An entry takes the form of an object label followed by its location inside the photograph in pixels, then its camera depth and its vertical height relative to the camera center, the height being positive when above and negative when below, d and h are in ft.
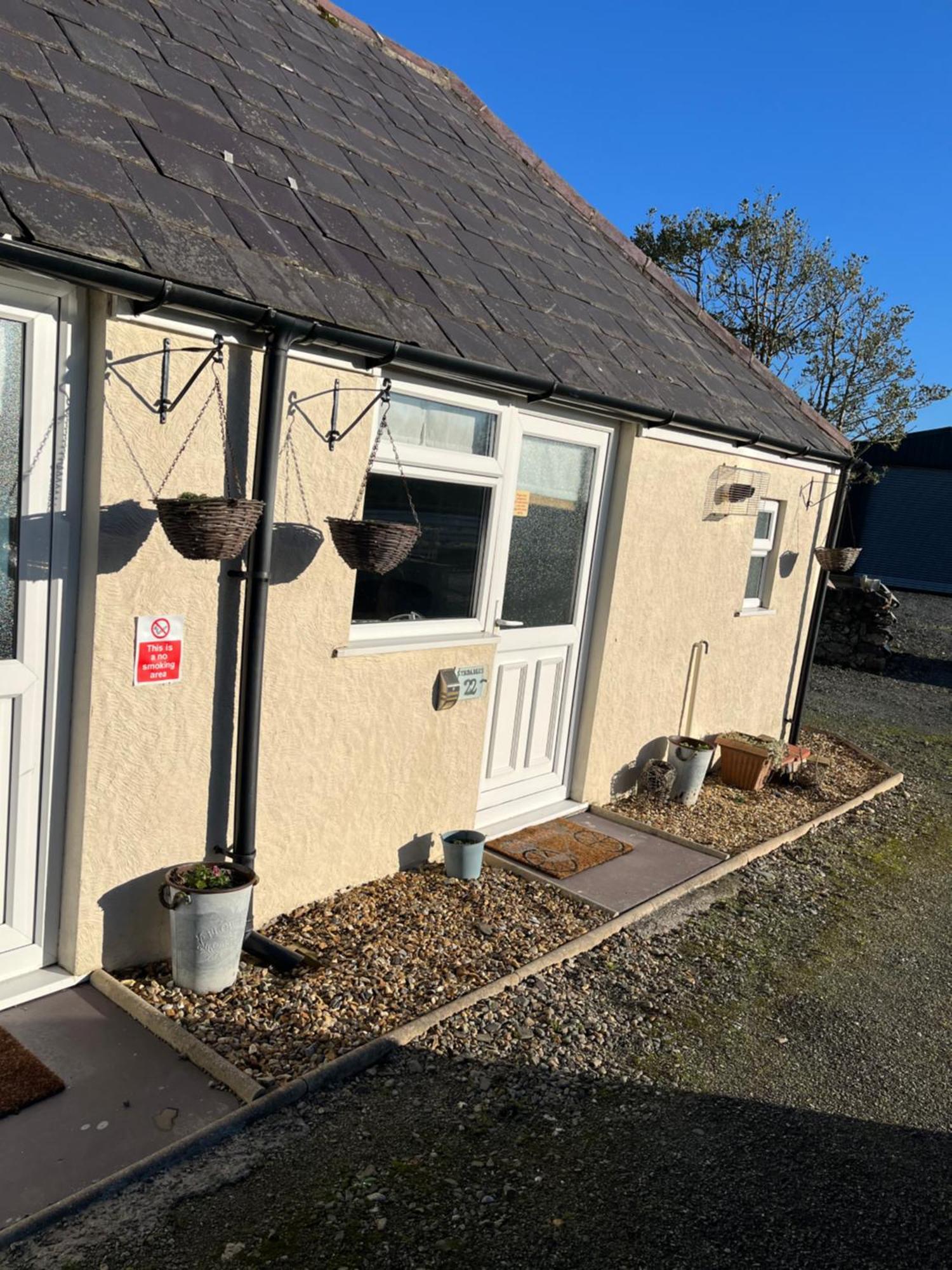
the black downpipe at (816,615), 32.35 -2.66
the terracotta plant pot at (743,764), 27.14 -6.72
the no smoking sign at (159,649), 13.28 -2.61
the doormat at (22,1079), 10.98 -7.46
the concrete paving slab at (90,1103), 10.05 -7.55
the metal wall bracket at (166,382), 12.59 +1.11
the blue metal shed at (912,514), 99.35 +3.63
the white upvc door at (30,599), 11.82 -1.94
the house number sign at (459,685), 18.15 -3.61
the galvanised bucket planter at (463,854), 18.11 -6.77
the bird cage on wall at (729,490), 25.18 +1.03
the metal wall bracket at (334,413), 14.64 +1.06
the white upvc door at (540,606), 20.25 -2.23
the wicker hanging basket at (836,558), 30.94 -0.58
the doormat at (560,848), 19.89 -7.39
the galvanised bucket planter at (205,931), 13.06 -6.40
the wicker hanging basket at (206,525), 12.05 -0.71
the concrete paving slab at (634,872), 18.75 -7.45
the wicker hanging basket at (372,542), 14.35 -0.82
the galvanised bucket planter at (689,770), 24.85 -6.41
